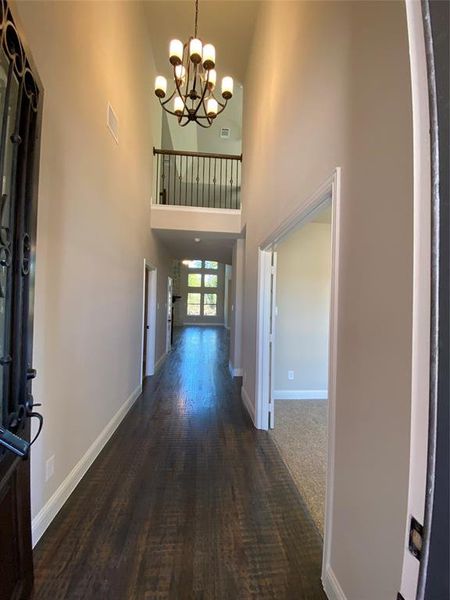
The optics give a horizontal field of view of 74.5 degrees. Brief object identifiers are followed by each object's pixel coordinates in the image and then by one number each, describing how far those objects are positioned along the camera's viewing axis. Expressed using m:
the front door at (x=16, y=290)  1.18
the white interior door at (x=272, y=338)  3.50
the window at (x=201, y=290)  16.72
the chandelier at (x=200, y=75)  3.11
